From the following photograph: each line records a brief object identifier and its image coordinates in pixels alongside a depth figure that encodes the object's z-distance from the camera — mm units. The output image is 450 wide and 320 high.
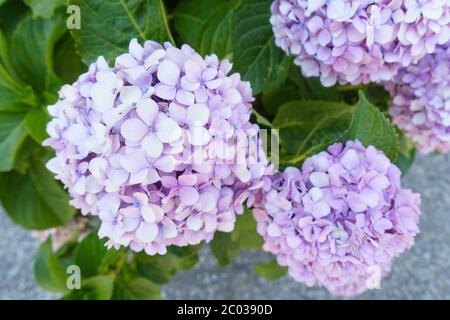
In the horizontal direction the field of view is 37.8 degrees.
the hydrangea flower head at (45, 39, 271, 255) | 396
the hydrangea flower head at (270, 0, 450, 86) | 469
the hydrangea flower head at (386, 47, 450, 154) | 559
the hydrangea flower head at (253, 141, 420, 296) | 450
